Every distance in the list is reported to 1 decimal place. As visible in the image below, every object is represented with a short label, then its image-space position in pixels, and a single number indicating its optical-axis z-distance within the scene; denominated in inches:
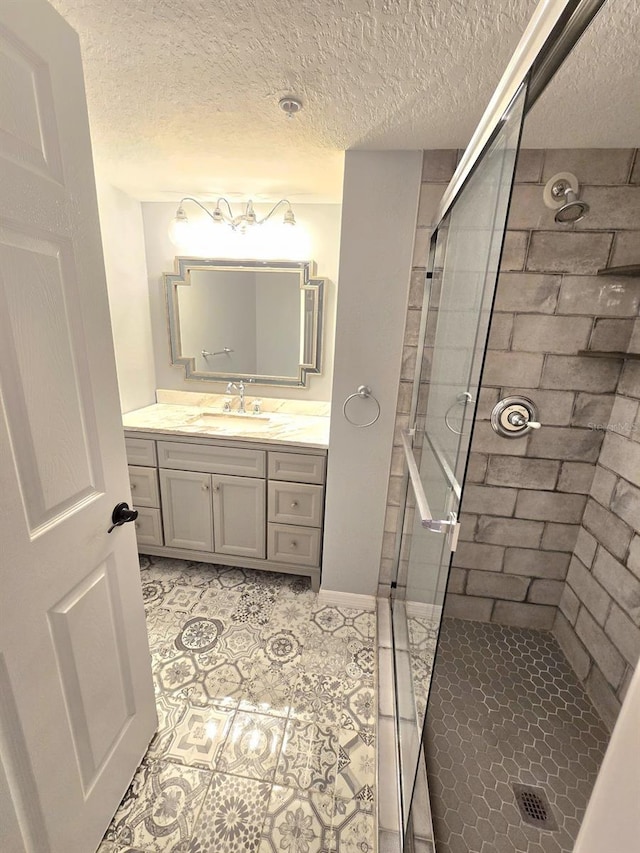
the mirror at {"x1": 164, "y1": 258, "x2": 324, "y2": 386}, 84.8
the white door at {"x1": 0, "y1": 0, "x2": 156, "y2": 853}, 26.7
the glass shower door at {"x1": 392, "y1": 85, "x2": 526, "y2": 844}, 30.3
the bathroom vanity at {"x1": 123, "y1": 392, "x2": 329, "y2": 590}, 74.2
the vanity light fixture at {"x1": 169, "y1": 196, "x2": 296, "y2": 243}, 77.7
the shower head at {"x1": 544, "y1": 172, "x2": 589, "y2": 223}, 52.5
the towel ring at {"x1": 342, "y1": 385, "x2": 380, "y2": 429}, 65.2
